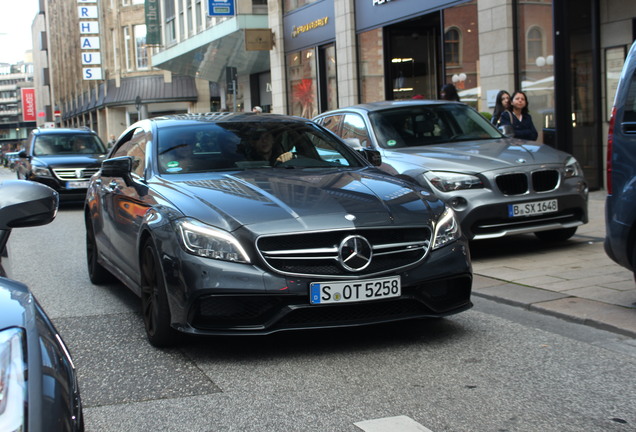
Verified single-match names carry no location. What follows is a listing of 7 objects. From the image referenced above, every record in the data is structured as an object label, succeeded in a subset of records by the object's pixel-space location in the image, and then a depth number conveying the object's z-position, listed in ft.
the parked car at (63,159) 57.88
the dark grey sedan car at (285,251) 15.01
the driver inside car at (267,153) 19.83
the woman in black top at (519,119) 36.78
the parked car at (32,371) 5.98
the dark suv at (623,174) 18.12
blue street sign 91.15
